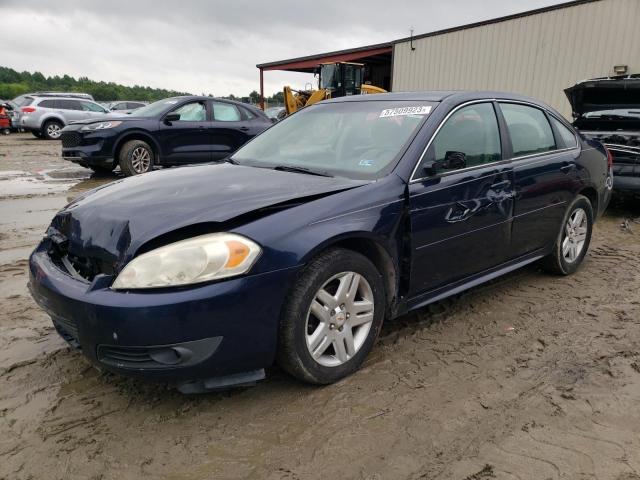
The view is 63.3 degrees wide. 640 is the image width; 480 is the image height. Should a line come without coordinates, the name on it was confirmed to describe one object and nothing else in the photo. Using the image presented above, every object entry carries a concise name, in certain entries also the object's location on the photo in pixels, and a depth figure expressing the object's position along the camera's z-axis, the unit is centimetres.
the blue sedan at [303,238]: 223
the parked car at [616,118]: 657
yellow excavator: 1680
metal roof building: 1300
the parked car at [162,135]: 913
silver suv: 1930
